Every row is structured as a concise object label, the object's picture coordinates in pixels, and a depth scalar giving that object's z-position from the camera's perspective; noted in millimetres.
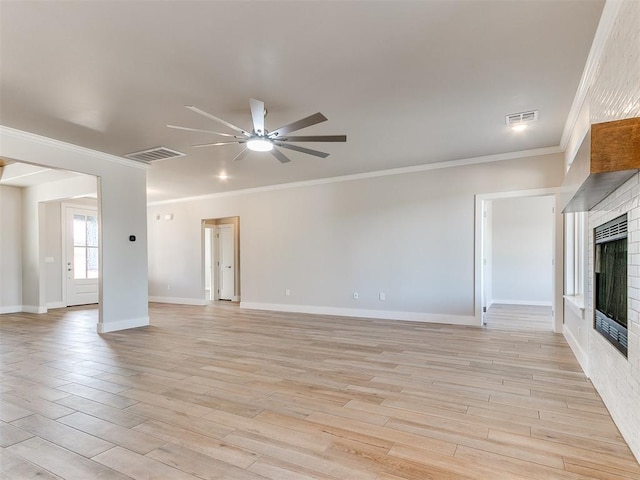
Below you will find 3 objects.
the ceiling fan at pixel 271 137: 2963
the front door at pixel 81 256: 8273
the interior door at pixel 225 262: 9492
